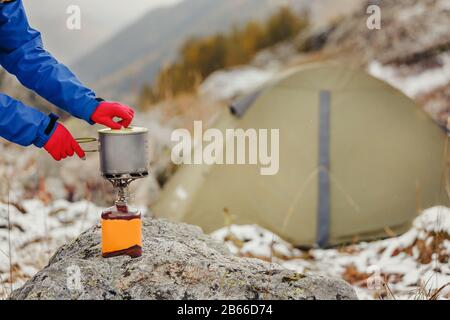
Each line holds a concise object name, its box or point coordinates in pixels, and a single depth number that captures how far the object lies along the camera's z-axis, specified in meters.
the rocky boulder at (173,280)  2.11
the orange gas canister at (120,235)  2.33
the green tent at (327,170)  5.25
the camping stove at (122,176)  2.28
